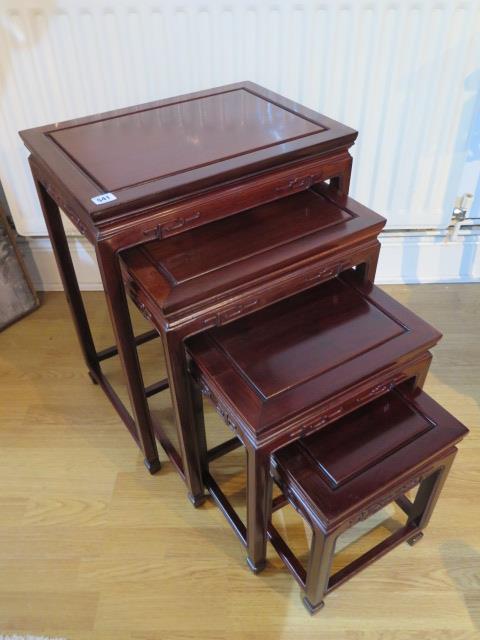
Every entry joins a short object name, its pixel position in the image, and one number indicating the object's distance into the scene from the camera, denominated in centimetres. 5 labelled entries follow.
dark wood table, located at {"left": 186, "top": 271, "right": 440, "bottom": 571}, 88
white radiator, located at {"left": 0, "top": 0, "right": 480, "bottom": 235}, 135
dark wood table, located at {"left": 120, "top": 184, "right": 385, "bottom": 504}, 91
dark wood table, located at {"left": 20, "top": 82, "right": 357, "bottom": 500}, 92
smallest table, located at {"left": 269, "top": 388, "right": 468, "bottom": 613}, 89
